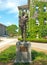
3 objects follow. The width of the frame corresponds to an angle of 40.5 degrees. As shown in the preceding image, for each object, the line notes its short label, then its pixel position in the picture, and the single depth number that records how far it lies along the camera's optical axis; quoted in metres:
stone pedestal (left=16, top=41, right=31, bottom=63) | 4.22
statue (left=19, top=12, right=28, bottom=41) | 4.38
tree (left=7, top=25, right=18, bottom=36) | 28.73
